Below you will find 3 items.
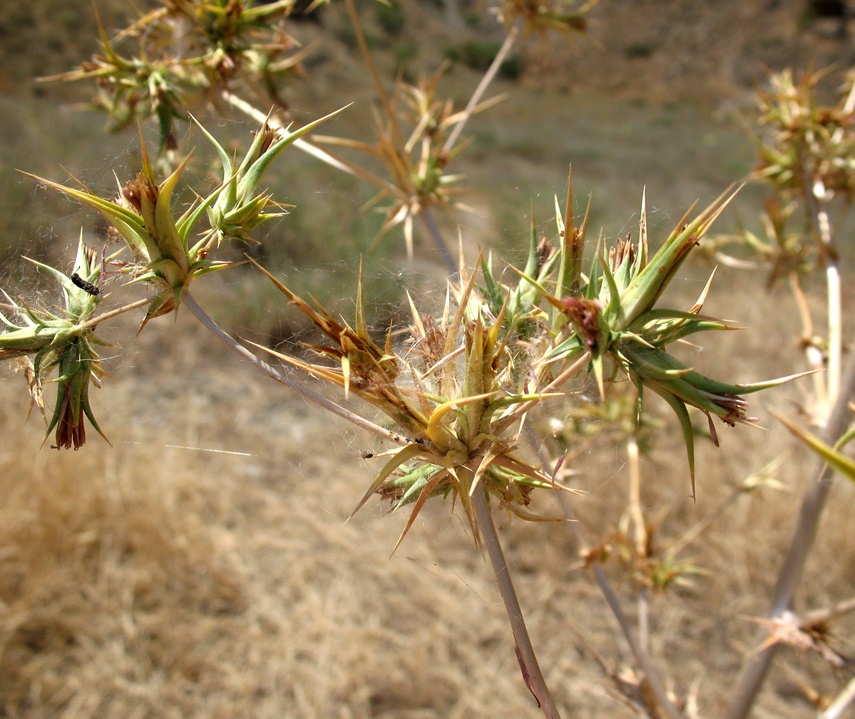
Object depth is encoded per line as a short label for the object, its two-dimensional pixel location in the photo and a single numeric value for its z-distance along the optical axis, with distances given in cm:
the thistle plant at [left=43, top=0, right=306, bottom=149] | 25
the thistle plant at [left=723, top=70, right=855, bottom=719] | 28
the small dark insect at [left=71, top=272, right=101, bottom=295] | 17
